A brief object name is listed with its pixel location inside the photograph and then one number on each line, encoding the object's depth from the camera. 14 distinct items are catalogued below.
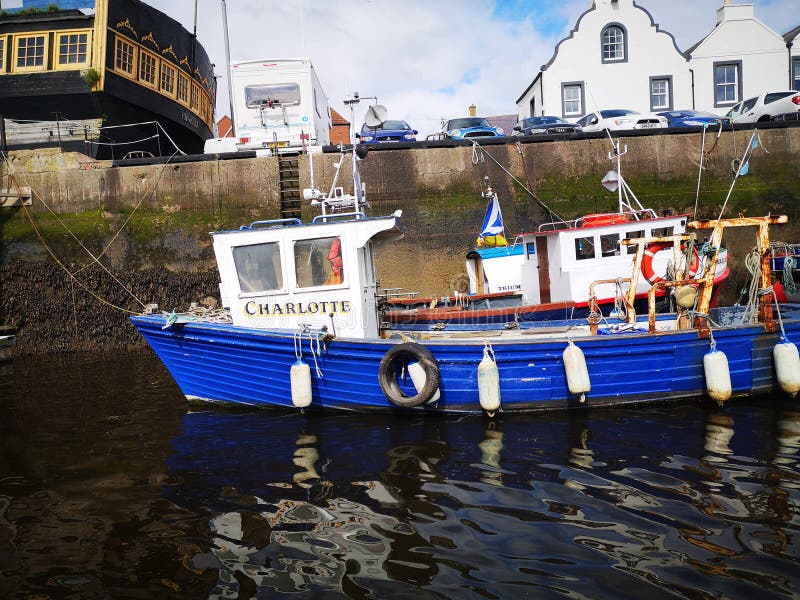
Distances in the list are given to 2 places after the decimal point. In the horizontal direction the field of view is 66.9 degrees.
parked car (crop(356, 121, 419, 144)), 19.06
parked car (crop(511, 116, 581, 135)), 19.05
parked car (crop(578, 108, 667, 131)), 18.83
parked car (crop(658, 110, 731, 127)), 18.50
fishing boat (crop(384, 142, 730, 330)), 11.23
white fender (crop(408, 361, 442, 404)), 6.96
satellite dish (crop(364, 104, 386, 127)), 8.40
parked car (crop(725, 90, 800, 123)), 18.22
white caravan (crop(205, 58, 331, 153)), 16.22
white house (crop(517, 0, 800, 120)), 24.33
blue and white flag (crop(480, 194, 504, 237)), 14.67
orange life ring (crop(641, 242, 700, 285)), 10.43
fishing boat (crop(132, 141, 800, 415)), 6.99
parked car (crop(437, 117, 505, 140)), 18.12
